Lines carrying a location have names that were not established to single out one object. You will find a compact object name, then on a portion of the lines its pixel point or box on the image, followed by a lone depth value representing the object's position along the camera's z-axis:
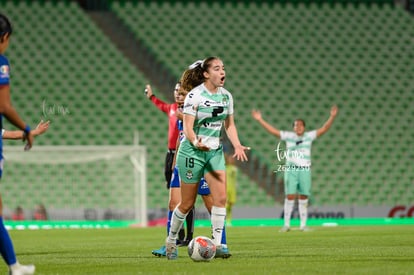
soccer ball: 18.56
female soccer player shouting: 18.70
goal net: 47.81
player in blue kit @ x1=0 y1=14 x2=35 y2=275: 14.33
